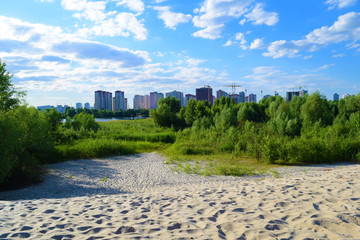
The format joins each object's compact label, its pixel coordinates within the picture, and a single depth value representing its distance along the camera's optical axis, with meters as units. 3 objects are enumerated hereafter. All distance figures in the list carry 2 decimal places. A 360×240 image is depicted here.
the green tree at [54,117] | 17.84
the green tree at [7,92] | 14.20
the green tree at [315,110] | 21.74
